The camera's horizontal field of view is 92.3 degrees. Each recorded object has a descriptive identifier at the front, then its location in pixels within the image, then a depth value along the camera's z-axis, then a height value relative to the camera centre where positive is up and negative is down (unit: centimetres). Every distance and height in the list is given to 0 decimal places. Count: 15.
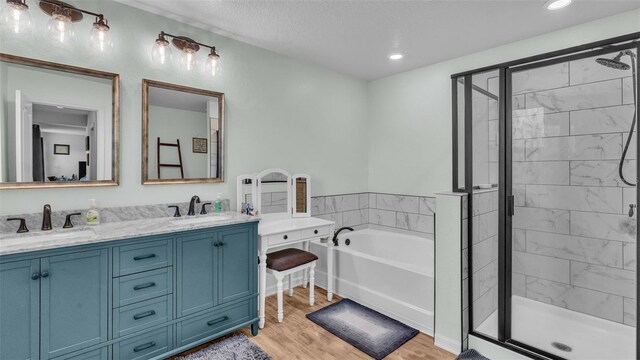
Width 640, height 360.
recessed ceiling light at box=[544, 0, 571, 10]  212 +123
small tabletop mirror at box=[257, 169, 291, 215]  303 -11
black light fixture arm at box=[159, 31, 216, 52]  233 +113
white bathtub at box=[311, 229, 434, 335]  257 -90
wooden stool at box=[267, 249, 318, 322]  260 -73
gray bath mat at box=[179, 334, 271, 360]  216 -124
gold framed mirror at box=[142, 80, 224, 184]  240 +39
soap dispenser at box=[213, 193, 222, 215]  269 -23
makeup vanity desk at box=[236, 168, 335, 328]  257 -32
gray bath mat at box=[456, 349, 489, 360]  218 -126
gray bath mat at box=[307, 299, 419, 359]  233 -124
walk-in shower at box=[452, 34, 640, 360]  222 -17
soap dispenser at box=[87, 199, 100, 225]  208 -23
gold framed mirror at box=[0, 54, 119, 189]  187 +37
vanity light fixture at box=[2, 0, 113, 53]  180 +99
